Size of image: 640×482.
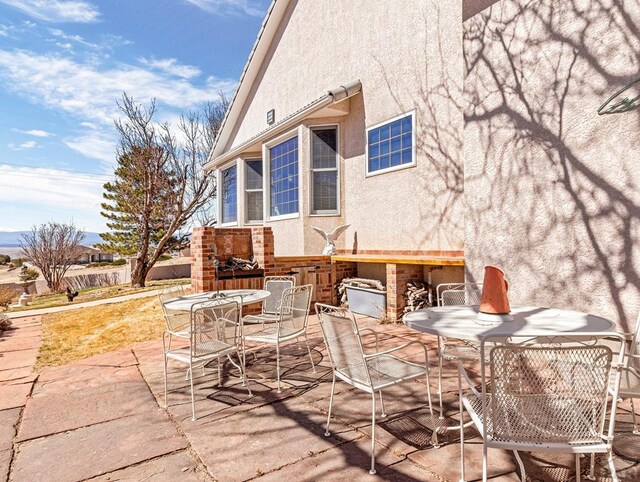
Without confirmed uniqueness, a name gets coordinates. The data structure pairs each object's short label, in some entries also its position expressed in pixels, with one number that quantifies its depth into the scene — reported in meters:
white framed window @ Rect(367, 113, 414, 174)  7.30
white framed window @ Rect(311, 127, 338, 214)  8.91
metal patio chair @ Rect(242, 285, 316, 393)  4.11
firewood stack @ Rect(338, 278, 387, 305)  7.40
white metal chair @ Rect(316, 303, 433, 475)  2.60
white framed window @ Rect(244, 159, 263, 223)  11.95
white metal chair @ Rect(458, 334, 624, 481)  1.77
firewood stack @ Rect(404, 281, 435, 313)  6.68
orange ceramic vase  2.76
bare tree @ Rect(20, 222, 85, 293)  21.17
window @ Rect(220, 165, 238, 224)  13.35
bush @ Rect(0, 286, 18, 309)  12.47
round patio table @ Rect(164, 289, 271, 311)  4.23
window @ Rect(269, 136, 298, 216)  9.60
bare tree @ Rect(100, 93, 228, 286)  17.00
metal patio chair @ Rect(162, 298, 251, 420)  3.43
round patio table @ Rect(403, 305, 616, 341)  2.42
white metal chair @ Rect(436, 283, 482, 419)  3.34
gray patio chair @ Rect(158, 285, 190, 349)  4.31
